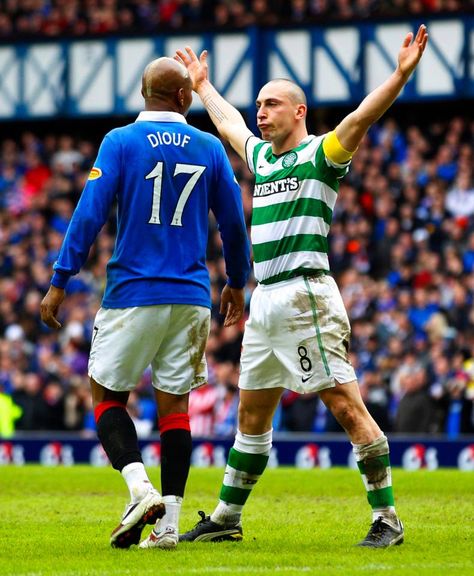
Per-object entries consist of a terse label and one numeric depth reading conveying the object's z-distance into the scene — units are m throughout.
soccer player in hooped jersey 14.89
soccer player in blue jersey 14.70
